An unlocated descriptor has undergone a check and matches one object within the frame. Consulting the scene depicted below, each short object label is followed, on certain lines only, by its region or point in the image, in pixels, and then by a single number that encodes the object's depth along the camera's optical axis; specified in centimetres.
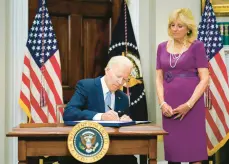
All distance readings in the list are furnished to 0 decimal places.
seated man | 278
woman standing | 354
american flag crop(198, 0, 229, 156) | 481
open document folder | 254
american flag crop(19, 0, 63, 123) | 468
